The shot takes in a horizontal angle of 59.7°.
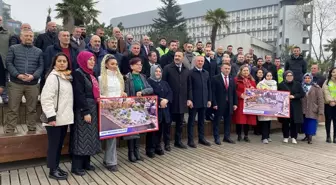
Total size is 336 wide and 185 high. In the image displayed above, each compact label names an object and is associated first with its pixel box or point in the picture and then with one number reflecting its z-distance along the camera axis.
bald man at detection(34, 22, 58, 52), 5.96
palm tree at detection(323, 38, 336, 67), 37.88
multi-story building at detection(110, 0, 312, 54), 47.12
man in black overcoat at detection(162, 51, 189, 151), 5.66
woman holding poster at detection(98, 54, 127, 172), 4.38
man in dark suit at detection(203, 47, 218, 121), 7.25
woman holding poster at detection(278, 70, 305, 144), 6.71
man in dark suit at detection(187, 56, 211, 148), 5.94
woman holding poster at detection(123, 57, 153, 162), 4.80
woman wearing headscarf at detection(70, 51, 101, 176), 4.05
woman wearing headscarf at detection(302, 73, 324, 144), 6.81
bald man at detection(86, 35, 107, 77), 5.38
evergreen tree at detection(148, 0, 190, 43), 43.62
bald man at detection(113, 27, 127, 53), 7.35
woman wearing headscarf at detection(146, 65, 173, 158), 5.22
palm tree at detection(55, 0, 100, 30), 25.52
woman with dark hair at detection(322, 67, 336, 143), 6.82
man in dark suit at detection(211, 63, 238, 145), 6.39
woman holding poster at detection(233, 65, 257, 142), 6.65
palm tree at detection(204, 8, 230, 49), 33.69
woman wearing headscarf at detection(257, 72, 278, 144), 6.82
